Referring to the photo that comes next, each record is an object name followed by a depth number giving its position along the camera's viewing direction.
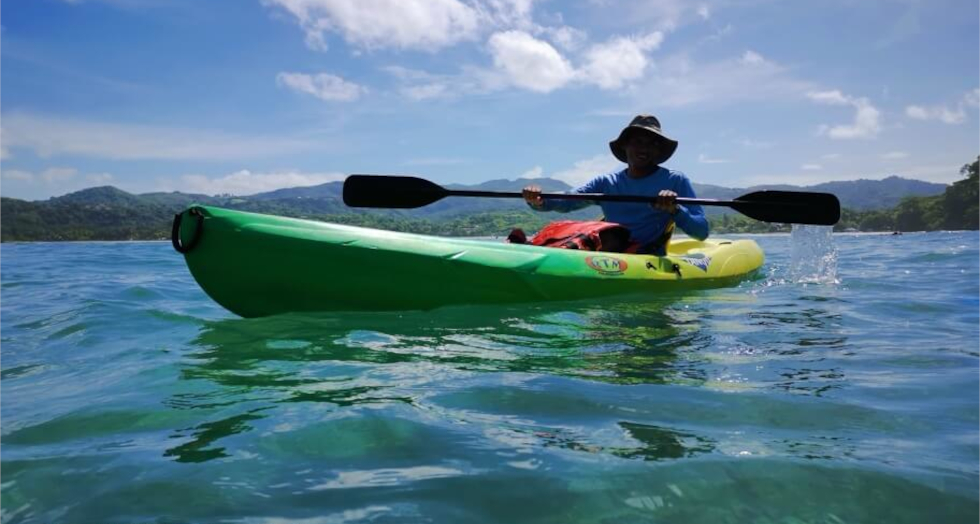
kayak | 4.51
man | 6.66
